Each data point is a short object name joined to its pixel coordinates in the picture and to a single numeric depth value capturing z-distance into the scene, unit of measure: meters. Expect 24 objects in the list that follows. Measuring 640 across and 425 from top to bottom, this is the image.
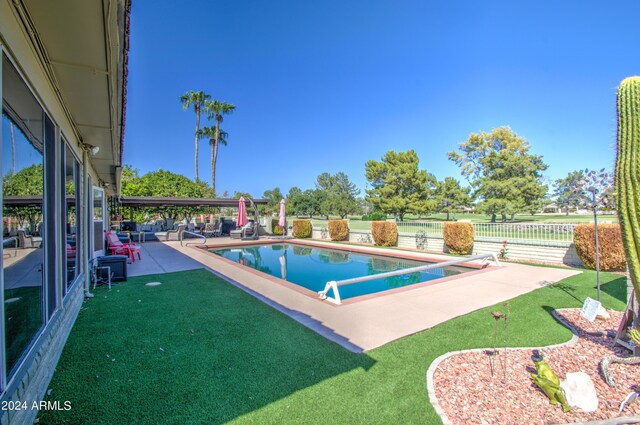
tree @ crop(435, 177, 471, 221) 37.78
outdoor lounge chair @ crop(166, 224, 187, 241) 16.06
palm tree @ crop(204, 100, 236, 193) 30.97
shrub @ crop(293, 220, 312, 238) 19.89
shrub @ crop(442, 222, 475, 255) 11.52
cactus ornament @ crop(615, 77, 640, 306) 2.55
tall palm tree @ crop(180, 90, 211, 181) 30.88
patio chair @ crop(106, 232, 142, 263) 9.22
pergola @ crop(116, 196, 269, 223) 17.73
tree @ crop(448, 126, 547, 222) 27.59
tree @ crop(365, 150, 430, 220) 32.91
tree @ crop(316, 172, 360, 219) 69.12
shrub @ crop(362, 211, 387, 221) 29.79
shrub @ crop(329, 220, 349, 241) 17.80
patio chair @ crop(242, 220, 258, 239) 19.04
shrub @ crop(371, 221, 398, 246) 14.66
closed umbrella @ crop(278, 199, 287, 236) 18.62
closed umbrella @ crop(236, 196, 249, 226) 17.22
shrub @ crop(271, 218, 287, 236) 21.09
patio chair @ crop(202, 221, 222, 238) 19.05
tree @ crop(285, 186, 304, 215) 76.31
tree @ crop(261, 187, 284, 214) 76.76
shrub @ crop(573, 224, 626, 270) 7.67
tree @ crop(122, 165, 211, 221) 24.36
